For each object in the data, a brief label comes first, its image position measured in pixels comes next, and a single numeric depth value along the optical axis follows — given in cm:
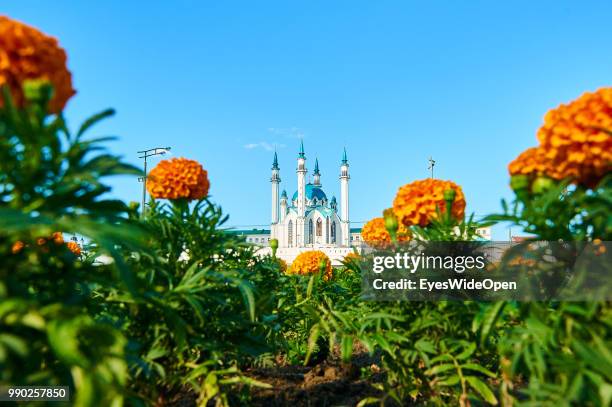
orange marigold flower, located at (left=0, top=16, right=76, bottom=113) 128
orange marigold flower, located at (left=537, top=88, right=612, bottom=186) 145
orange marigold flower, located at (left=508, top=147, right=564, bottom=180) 158
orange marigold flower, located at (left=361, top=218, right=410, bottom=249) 329
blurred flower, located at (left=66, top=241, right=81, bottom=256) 495
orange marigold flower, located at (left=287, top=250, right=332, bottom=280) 509
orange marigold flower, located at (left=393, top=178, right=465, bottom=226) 213
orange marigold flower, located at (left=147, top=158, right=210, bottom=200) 248
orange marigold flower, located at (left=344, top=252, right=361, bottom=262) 268
